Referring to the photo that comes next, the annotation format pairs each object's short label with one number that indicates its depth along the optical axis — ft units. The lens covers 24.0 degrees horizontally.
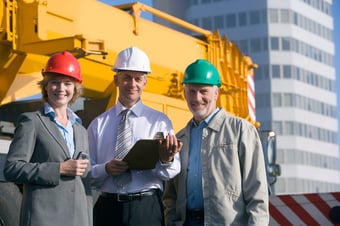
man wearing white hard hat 16.44
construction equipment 24.99
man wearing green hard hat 16.05
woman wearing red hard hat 14.62
